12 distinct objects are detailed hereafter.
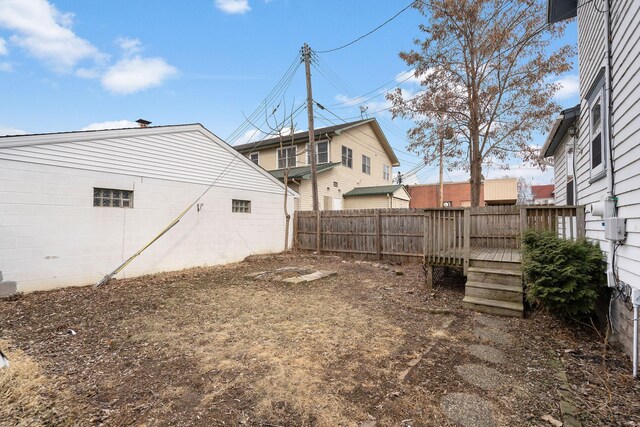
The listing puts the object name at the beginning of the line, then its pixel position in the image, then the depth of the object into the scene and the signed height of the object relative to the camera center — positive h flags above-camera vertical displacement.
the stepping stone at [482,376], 2.69 -1.45
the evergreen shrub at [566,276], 3.69 -0.70
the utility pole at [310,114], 12.73 +4.67
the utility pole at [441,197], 20.74 +1.73
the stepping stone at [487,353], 3.21 -1.47
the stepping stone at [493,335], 3.72 -1.46
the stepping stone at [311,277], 7.25 -1.39
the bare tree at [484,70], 11.06 +5.71
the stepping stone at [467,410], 2.17 -1.44
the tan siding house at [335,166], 16.05 +3.33
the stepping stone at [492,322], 4.21 -1.46
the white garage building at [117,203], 6.07 +0.49
